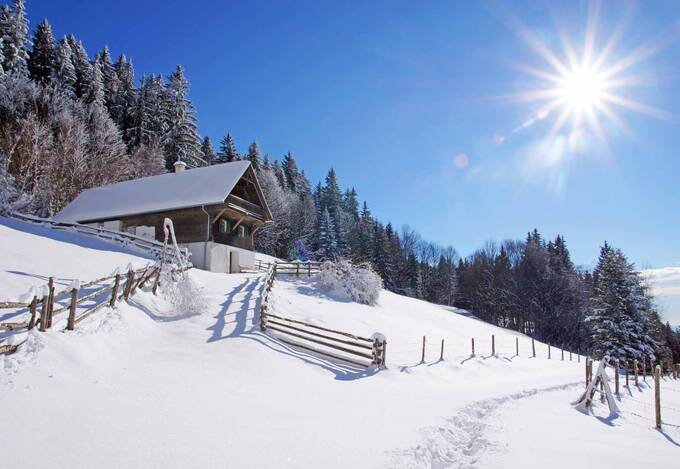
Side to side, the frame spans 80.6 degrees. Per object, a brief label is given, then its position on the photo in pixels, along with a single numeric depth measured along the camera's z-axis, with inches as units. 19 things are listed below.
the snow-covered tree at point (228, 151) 2308.1
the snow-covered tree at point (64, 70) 1835.6
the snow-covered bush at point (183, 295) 583.8
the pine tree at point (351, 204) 3137.8
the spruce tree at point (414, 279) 2571.4
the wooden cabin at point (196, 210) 1060.5
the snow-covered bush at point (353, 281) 1004.7
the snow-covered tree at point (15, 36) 1601.9
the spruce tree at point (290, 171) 2928.2
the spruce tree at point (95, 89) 1861.5
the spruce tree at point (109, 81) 2119.8
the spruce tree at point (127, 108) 2100.1
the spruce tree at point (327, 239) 2207.2
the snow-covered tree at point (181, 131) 2001.7
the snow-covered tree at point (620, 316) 1255.5
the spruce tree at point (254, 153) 2508.2
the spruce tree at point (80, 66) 1931.6
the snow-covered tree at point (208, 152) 2360.5
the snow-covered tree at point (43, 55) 1843.0
